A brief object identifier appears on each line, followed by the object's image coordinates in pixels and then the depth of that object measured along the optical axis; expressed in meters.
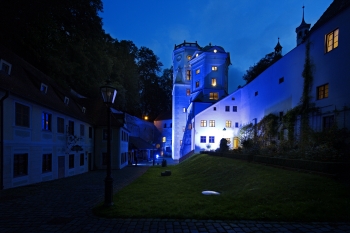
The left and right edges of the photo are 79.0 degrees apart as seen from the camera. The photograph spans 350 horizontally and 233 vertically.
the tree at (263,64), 45.53
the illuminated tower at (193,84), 43.44
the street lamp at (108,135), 7.64
